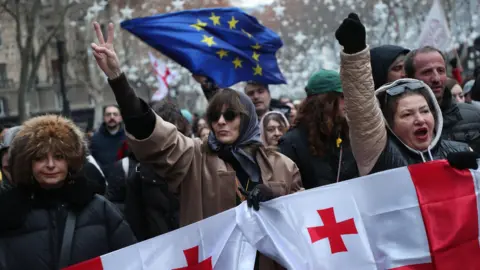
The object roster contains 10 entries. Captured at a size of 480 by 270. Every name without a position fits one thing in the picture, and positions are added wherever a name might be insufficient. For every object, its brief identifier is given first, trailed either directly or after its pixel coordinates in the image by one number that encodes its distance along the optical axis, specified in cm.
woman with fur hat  386
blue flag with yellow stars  750
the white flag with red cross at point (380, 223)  395
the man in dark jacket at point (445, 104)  497
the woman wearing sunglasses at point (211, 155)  374
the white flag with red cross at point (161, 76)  2328
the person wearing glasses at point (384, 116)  363
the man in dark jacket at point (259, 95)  783
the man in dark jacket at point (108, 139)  988
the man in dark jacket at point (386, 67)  507
